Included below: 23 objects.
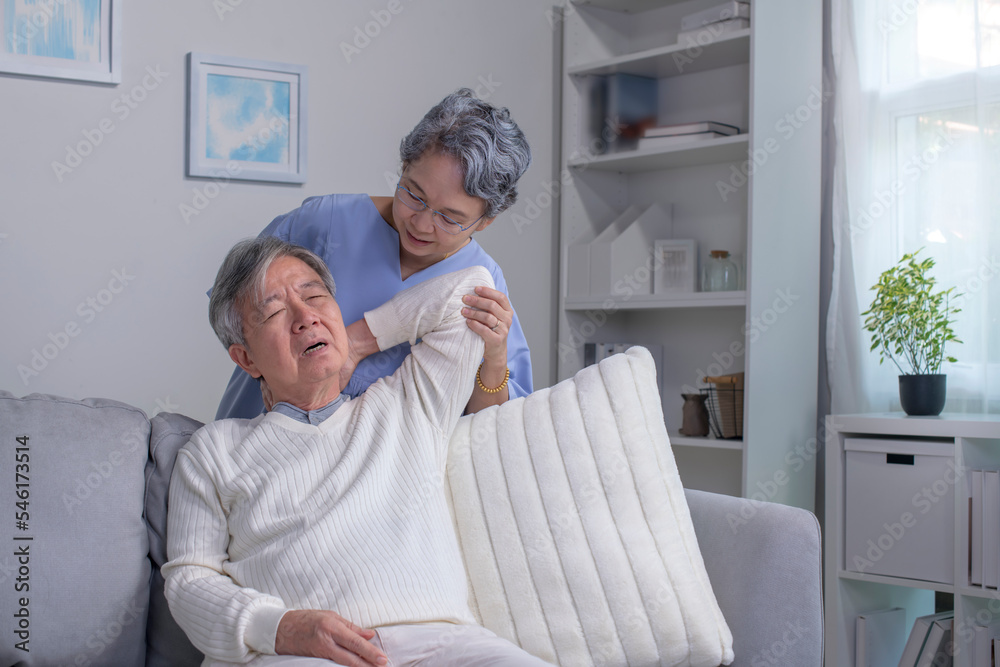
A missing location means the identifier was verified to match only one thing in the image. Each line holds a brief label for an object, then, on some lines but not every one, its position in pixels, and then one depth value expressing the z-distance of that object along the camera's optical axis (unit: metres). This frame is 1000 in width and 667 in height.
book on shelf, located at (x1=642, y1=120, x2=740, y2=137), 3.01
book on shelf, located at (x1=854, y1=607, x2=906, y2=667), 2.63
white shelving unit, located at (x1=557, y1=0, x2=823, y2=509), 2.81
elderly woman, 1.68
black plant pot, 2.56
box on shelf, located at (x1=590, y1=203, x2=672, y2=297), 3.23
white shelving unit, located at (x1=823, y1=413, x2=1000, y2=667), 2.38
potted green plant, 2.57
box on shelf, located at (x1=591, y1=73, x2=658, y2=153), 3.37
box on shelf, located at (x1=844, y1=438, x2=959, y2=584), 2.42
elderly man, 1.36
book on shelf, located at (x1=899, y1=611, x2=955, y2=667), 2.48
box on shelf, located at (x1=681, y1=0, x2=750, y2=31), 2.92
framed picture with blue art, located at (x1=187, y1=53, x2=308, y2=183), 2.75
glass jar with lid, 3.04
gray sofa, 1.44
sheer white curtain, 2.69
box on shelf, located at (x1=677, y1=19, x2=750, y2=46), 2.93
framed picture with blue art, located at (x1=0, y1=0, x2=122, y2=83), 2.48
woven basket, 2.90
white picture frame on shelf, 3.17
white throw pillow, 1.54
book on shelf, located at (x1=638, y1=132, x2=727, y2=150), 3.02
